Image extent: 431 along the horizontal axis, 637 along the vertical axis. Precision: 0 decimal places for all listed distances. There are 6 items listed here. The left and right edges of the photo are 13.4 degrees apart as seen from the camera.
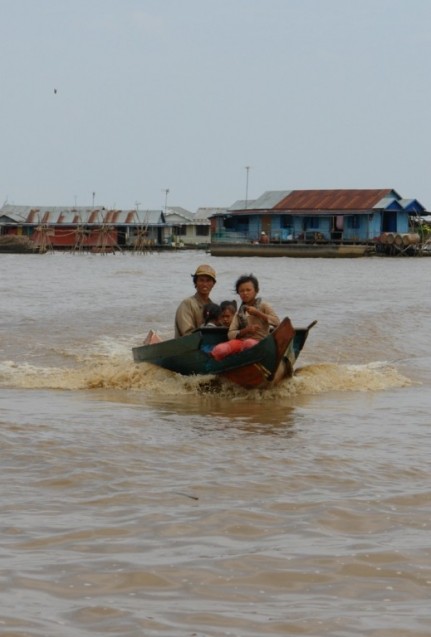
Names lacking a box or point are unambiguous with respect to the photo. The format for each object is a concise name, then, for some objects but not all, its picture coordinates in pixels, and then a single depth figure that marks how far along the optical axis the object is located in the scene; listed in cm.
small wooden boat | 1594
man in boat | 1729
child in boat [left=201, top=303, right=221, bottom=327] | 1711
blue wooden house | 9707
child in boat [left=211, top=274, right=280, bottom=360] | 1616
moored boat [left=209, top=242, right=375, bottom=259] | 9495
